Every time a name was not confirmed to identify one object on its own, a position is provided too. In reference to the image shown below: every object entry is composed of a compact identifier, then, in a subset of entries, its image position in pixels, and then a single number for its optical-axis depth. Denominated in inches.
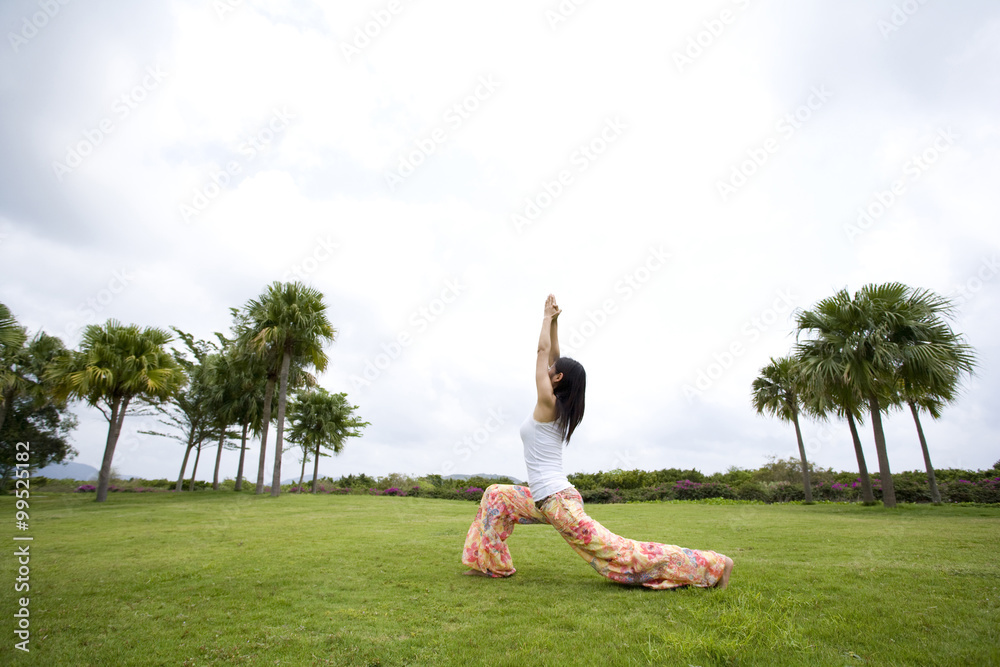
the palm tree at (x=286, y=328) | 831.1
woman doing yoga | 172.1
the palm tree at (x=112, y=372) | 762.2
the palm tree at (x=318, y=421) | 1235.9
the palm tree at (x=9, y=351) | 775.1
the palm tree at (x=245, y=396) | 1000.2
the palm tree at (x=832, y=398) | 675.4
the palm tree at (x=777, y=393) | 1007.0
